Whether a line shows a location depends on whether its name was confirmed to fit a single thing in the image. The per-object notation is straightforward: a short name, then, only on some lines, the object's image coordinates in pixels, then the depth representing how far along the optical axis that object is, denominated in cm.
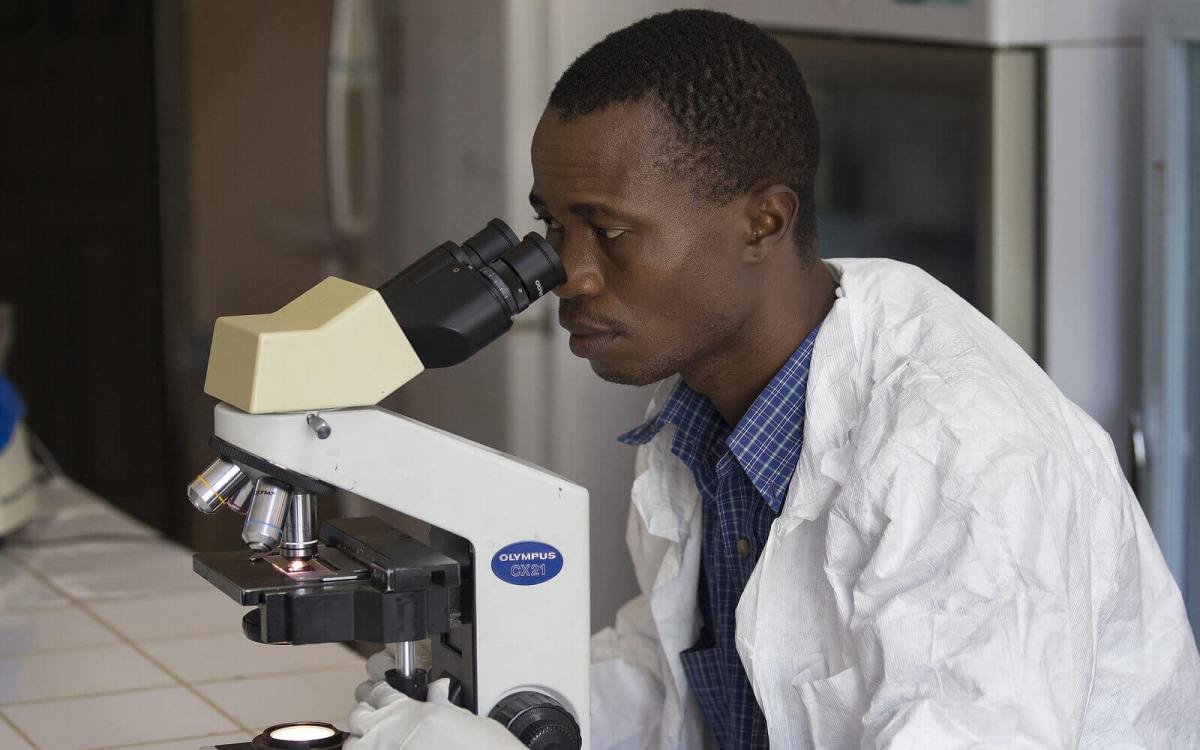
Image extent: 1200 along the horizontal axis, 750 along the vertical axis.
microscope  147
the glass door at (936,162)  253
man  145
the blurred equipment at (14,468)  212
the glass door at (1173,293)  226
